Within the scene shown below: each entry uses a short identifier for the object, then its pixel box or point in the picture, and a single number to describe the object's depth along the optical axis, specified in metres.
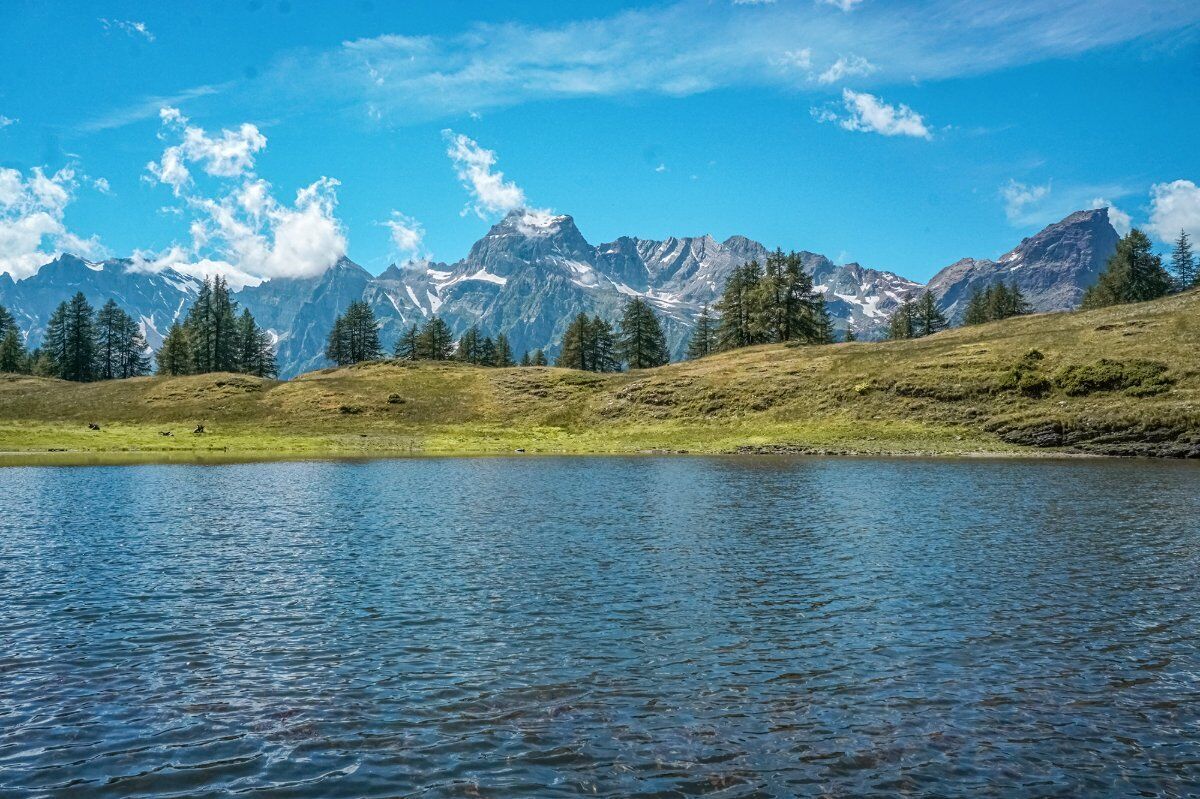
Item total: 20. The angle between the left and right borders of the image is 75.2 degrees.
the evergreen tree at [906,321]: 188.00
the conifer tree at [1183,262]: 187.62
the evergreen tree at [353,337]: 181.88
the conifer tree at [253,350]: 170.81
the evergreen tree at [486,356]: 196.00
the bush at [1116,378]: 78.31
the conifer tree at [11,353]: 160.25
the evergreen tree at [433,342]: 177.62
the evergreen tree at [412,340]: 181.88
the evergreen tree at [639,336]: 161.88
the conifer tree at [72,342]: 159.00
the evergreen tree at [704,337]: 182.00
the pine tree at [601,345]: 172.38
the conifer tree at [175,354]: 153.62
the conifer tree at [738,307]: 150.12
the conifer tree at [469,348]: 186.38
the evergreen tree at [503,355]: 188.75
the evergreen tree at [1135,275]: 154.75
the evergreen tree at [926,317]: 188.62
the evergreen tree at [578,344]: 171.00
